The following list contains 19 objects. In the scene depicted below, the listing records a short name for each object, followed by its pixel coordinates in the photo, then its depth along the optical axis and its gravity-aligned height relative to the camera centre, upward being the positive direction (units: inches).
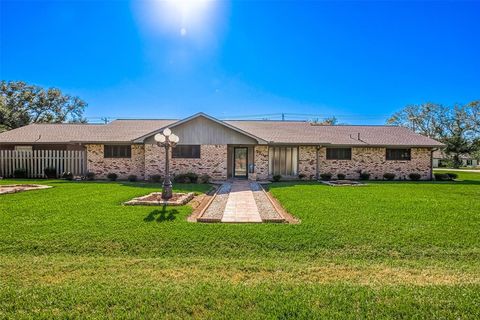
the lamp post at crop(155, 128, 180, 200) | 390.0 +22.7
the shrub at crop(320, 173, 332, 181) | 712.4 -44.3
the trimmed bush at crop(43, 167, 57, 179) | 701.3 -34.0
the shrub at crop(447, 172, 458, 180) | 766.1 -47.1
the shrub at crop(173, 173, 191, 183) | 650.8 -45.6
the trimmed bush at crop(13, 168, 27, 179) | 690.2 -36.0
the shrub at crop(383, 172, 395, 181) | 726.5 -44.9
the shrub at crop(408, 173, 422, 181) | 732.0 -45.2
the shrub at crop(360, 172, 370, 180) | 724.1 -44.8
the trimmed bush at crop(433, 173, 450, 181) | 760.3 -49.9
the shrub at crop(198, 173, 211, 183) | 662.7 -47.3
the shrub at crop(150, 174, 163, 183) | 657.1 -46.3
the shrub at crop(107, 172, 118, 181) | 684.7 -43.4
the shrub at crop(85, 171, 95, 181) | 688.4 -42.2
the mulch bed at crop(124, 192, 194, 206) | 349.5 -56.0
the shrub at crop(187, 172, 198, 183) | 650.6 -43.1
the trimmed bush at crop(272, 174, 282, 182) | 680.4 -47.3
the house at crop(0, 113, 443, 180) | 687.7 +22.8
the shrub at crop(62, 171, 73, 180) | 675.3 -40.8
